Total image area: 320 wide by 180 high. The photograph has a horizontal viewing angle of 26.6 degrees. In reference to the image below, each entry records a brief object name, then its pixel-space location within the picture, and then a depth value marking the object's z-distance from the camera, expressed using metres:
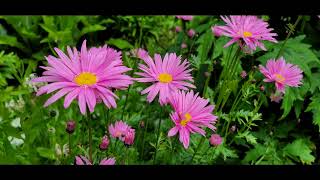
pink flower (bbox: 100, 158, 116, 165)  0.47
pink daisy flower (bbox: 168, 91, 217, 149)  0.49
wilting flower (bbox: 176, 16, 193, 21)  0.76
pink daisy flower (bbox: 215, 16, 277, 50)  0.57
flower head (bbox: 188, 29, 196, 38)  0.79
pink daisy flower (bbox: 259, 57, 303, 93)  0.59
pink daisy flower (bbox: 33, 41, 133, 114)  0.44
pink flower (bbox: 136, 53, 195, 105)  0.50
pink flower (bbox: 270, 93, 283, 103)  0.68
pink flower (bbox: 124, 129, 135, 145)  0.53
